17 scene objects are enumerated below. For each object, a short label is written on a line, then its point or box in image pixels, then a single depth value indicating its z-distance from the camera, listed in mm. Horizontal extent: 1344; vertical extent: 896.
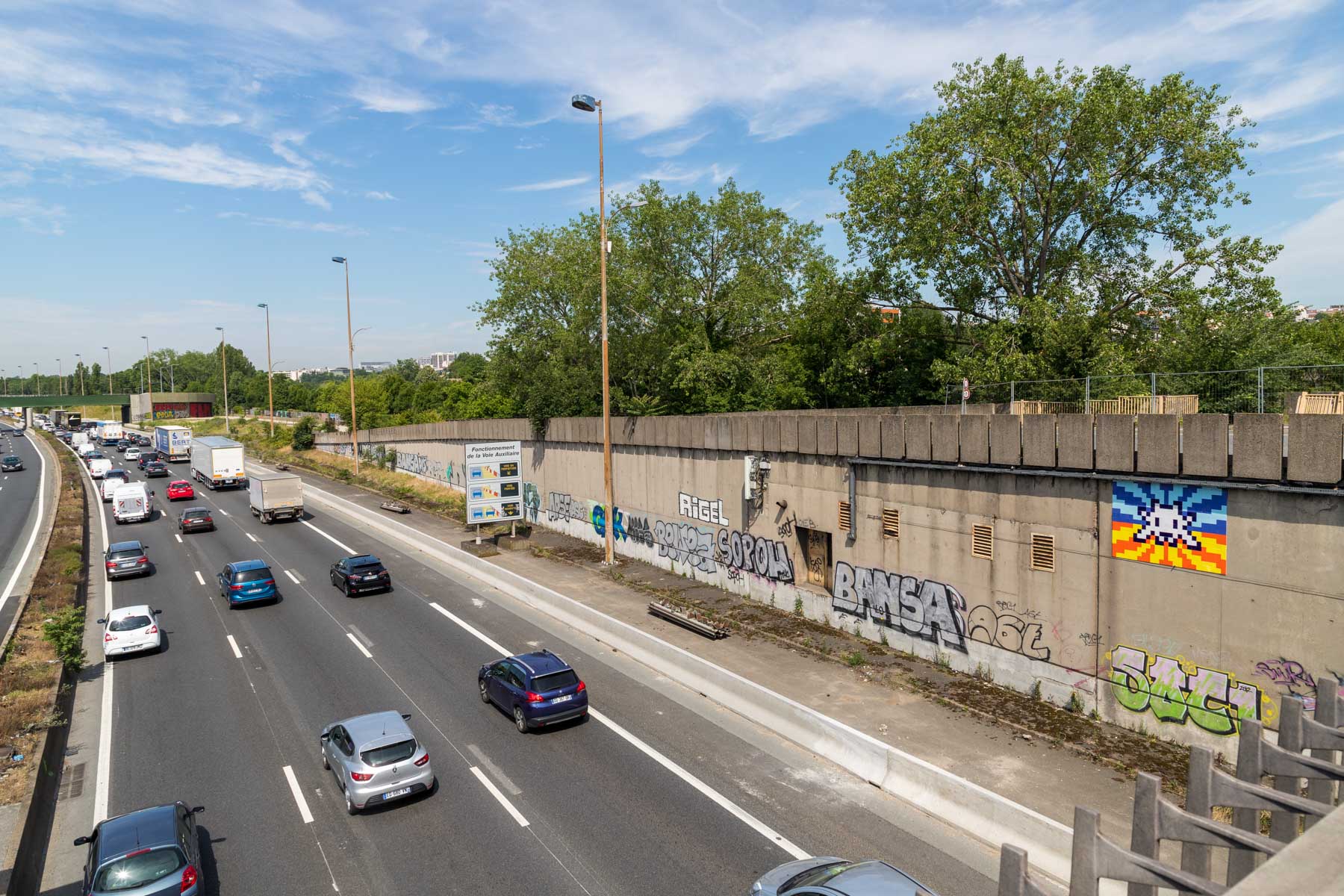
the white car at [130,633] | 21891
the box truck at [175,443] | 79438
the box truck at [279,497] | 44438
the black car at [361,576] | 28188
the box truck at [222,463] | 60094
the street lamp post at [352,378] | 57031
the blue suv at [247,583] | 26766
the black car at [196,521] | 41781
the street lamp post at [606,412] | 29734
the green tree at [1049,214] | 28688
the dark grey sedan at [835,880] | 8258
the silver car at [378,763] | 13141
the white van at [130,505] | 45125
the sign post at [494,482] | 37844
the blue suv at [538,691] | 16375
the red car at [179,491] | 54438
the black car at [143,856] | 10203
